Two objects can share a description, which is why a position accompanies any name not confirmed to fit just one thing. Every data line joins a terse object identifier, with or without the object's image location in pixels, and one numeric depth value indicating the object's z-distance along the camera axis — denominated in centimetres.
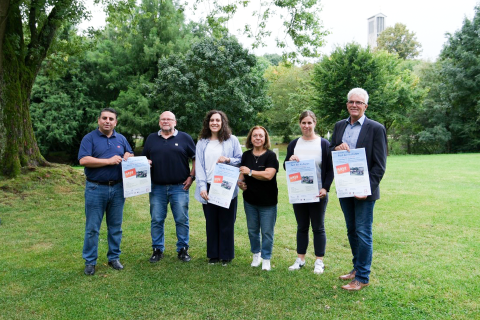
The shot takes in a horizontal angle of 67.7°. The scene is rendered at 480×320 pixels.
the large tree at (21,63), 1029
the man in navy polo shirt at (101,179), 478
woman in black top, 485
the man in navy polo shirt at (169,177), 521
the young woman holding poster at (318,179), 467
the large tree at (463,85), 3338
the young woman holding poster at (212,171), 504
